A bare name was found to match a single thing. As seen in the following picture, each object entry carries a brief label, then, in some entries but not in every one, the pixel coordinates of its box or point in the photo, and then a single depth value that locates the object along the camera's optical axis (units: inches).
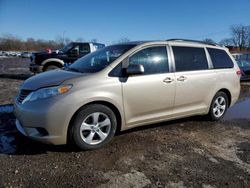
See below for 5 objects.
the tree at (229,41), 2851.6
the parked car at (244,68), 384.2
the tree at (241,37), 2771.2
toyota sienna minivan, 110.5
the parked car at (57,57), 362.4
